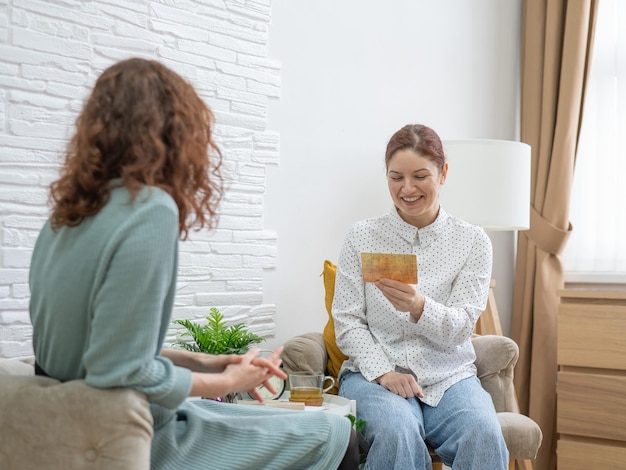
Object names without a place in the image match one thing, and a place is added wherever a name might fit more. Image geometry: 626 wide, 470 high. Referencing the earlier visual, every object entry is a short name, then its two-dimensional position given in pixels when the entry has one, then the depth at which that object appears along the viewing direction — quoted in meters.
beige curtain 3.75
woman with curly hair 1.24
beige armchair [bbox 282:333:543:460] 2.54
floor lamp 3.15
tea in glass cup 2.22
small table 2.11
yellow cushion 2.68
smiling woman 2.18
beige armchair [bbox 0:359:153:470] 1.25
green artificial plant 2.36
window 3.79
